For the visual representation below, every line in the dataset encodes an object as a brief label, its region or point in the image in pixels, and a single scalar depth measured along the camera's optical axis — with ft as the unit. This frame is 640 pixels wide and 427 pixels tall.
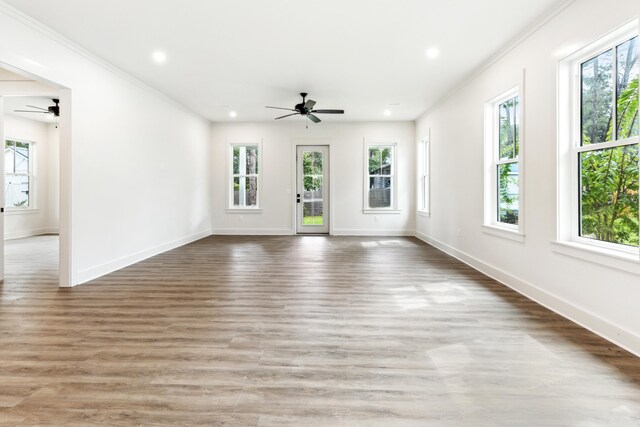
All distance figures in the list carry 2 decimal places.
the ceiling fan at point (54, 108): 21.68
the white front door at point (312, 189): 29.58
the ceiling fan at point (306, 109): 20.29
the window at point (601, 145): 8.32
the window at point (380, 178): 28.91
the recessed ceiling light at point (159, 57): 14.55
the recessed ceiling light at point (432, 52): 14.10
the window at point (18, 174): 27.43
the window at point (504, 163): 13.42
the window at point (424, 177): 25.49
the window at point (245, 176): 29.50
